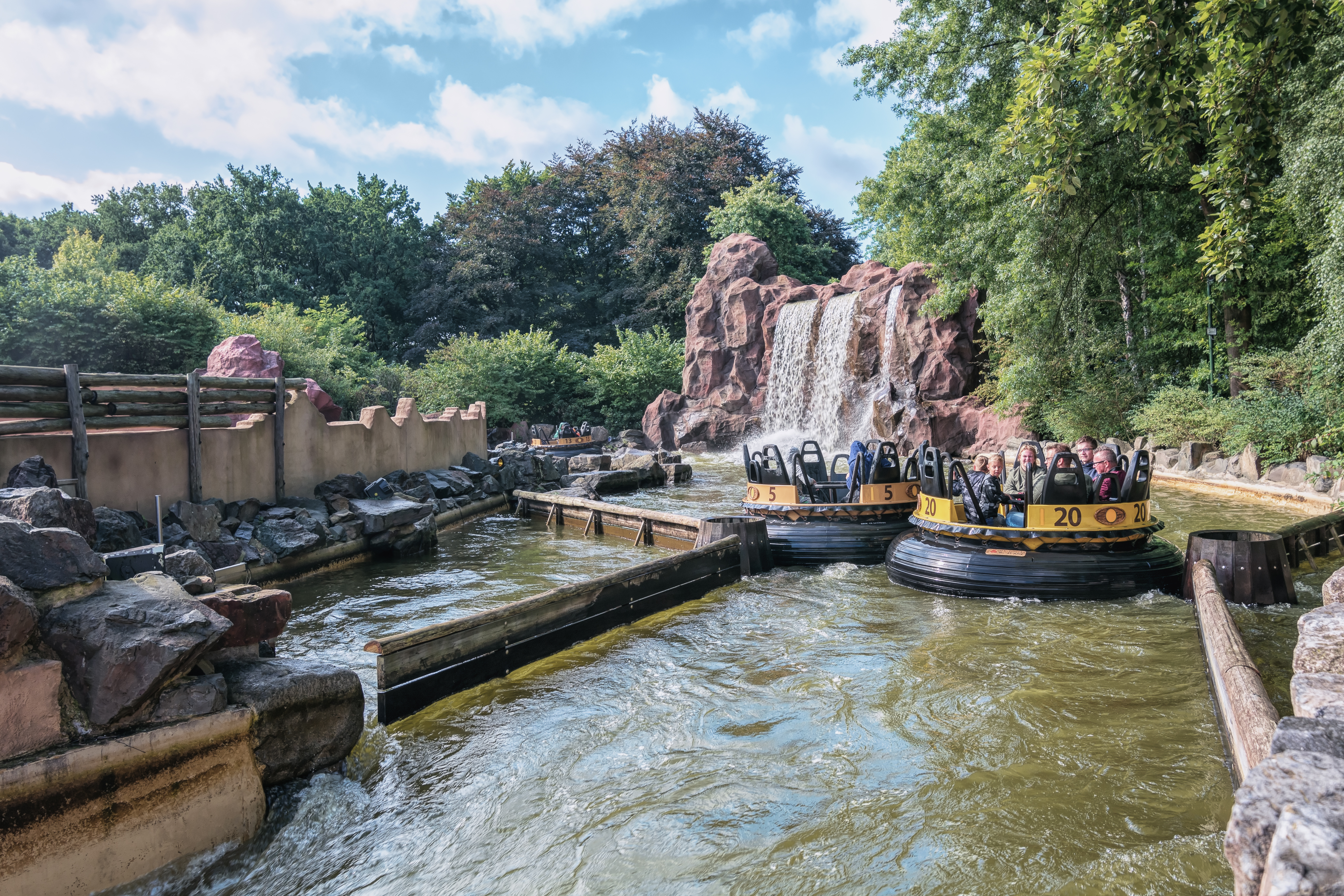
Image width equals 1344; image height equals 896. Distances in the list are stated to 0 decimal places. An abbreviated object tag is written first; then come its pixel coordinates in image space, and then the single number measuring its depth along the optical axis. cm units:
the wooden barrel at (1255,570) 700
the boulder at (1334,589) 373
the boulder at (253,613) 410
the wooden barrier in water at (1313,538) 834
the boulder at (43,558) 327
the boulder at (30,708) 304
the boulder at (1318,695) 251
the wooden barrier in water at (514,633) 525
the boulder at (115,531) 784
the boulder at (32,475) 709
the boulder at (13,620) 300
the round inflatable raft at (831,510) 941
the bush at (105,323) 1609
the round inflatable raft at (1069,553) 745
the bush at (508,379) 2905
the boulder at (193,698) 352
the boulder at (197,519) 883
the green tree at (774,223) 3344
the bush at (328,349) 2105
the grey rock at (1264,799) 196
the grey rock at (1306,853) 172
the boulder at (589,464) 2094
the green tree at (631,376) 3116
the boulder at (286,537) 948
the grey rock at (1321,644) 291
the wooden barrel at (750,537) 909
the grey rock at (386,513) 1079
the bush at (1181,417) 1553
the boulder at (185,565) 559
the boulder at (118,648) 326
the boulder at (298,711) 393
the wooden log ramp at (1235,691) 335
